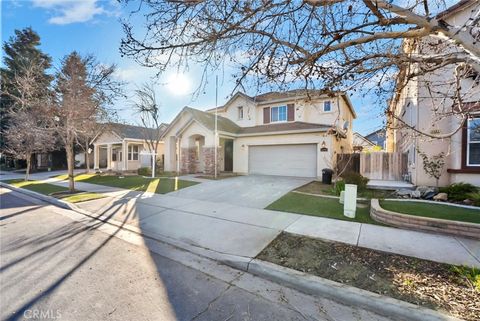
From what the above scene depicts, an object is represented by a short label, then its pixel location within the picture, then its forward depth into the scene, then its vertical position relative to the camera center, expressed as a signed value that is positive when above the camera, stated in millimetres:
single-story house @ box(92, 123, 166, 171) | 22641 +1121
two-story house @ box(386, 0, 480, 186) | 8688 +444
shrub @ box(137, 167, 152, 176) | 19453 -1323
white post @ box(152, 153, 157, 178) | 17359 -547
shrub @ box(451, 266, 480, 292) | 3283 -1854
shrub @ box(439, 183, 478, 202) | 8062 -1263
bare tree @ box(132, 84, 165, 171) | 20422 +4863
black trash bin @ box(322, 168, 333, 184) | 12969 -1145
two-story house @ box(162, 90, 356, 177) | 15195 +1345
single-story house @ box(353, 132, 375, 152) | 33556 +2380
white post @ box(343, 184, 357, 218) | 6547 -1305
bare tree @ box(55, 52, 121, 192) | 10907 +3145
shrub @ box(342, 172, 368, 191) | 10015 -1089
